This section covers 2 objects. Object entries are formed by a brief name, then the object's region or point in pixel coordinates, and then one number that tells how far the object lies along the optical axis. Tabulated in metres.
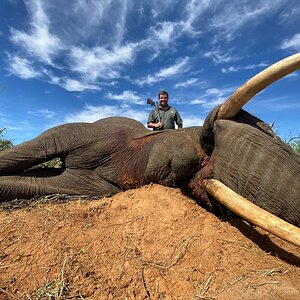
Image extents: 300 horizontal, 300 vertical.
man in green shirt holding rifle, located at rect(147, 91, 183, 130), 5.74
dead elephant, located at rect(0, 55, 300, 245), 2.33
